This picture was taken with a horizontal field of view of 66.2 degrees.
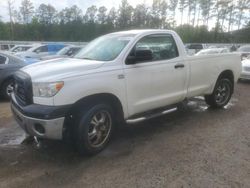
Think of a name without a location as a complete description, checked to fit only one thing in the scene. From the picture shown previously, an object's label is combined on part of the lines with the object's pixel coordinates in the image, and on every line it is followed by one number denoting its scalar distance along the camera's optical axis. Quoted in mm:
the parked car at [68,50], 11435
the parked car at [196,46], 21815
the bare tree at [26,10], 43019
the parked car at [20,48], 14912
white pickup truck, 2632
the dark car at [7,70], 5519
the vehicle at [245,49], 13859
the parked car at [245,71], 7915
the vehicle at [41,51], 12817
